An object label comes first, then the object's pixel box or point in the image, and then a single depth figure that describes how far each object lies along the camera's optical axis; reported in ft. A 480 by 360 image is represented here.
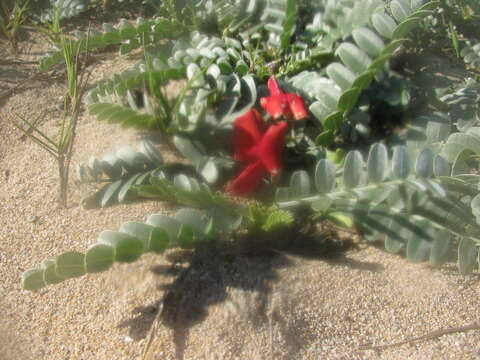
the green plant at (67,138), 1.07
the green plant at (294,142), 0.92
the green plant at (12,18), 1.57
